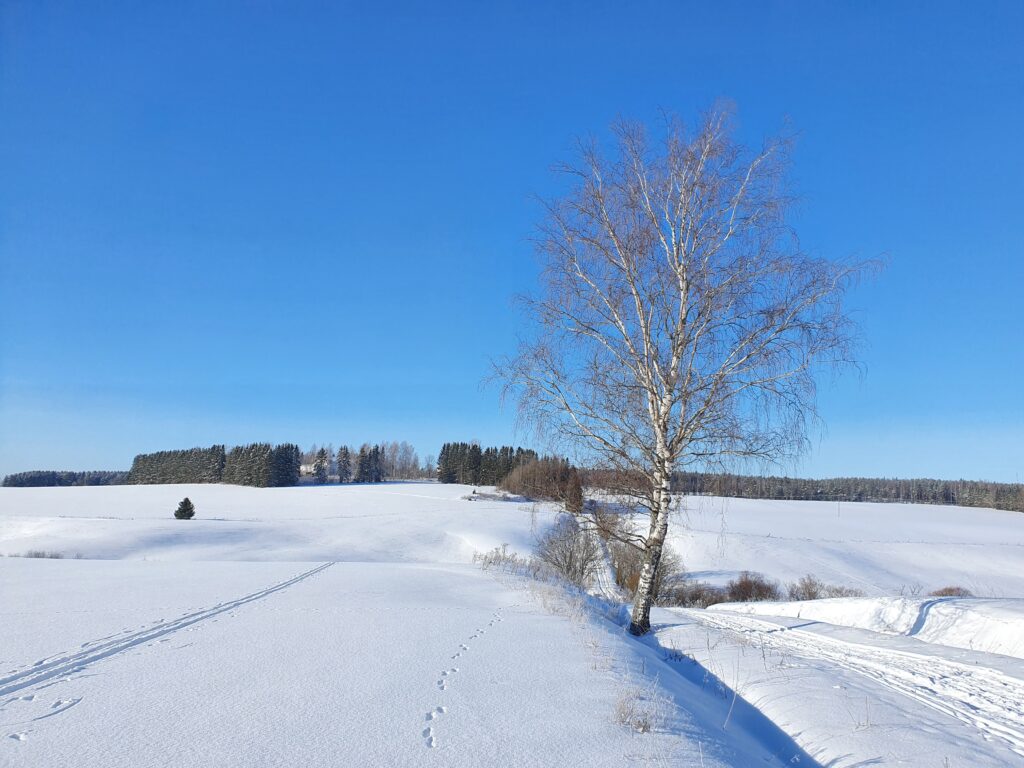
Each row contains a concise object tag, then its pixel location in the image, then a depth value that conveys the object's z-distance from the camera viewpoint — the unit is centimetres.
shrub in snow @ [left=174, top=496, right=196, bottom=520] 4950
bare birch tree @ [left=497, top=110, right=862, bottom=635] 1048
